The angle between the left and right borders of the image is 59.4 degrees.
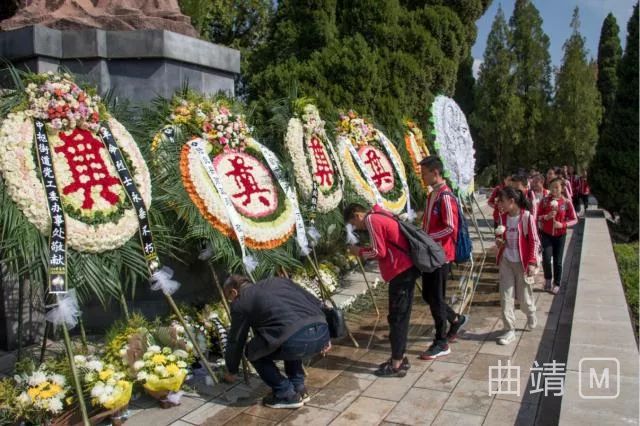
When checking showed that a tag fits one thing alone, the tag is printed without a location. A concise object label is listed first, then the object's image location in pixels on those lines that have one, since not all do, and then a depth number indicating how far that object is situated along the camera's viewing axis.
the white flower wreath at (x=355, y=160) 6.52
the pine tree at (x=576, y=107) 25.61
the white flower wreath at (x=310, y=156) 5.56
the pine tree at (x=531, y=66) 26.98
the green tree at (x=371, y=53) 9.30
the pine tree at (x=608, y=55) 29.70
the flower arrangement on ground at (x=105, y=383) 3.56
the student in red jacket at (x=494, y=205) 7.67
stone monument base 4.96
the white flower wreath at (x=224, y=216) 4.54
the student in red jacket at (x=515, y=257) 5.14
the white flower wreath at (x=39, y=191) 3.59
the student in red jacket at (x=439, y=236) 4.82
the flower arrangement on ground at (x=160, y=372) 3.83
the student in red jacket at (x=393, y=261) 4.29
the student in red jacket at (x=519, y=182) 6.64
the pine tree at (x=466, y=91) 29.17
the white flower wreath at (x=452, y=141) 6.67
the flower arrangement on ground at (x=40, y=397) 3.46
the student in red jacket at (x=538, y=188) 8.39
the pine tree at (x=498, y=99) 26.20
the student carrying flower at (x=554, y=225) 6.93
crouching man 3.69
